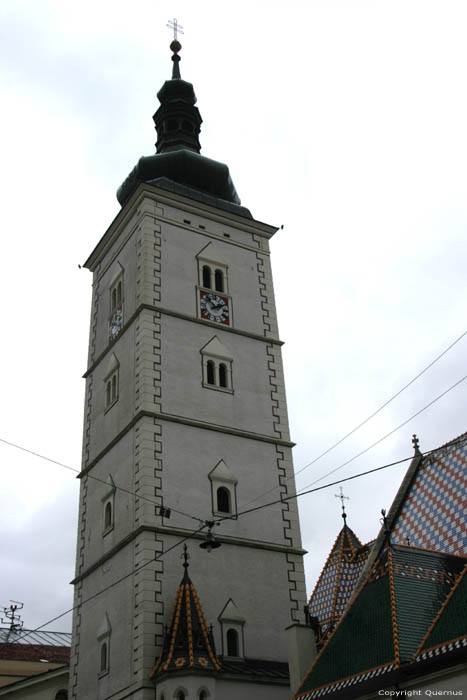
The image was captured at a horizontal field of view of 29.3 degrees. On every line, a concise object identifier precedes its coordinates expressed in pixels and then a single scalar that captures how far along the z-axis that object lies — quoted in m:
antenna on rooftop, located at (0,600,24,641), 42.33
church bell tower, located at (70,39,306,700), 22.58
